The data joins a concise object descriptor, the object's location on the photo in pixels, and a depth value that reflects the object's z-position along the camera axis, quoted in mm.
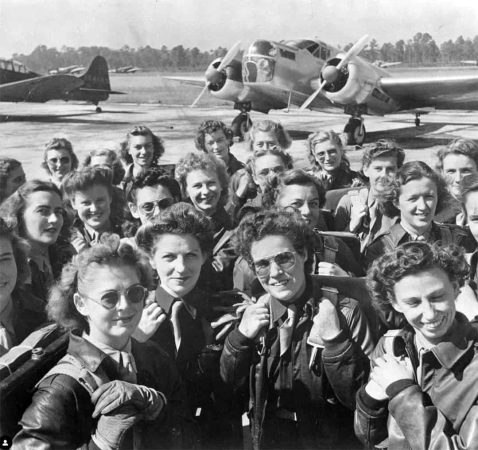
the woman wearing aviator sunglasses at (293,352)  2375
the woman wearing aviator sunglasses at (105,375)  1999
